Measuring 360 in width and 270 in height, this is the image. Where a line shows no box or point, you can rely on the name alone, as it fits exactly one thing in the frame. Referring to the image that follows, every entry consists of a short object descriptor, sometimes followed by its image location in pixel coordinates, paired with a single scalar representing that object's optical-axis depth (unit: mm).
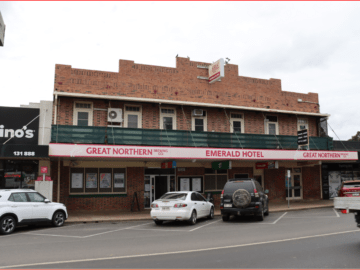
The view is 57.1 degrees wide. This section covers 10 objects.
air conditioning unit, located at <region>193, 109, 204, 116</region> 21078
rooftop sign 20484
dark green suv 13719
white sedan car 13070
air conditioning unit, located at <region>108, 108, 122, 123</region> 19156
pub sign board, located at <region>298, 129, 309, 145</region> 21484
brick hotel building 18062
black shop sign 16672
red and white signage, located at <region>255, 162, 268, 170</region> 20838
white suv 11648
